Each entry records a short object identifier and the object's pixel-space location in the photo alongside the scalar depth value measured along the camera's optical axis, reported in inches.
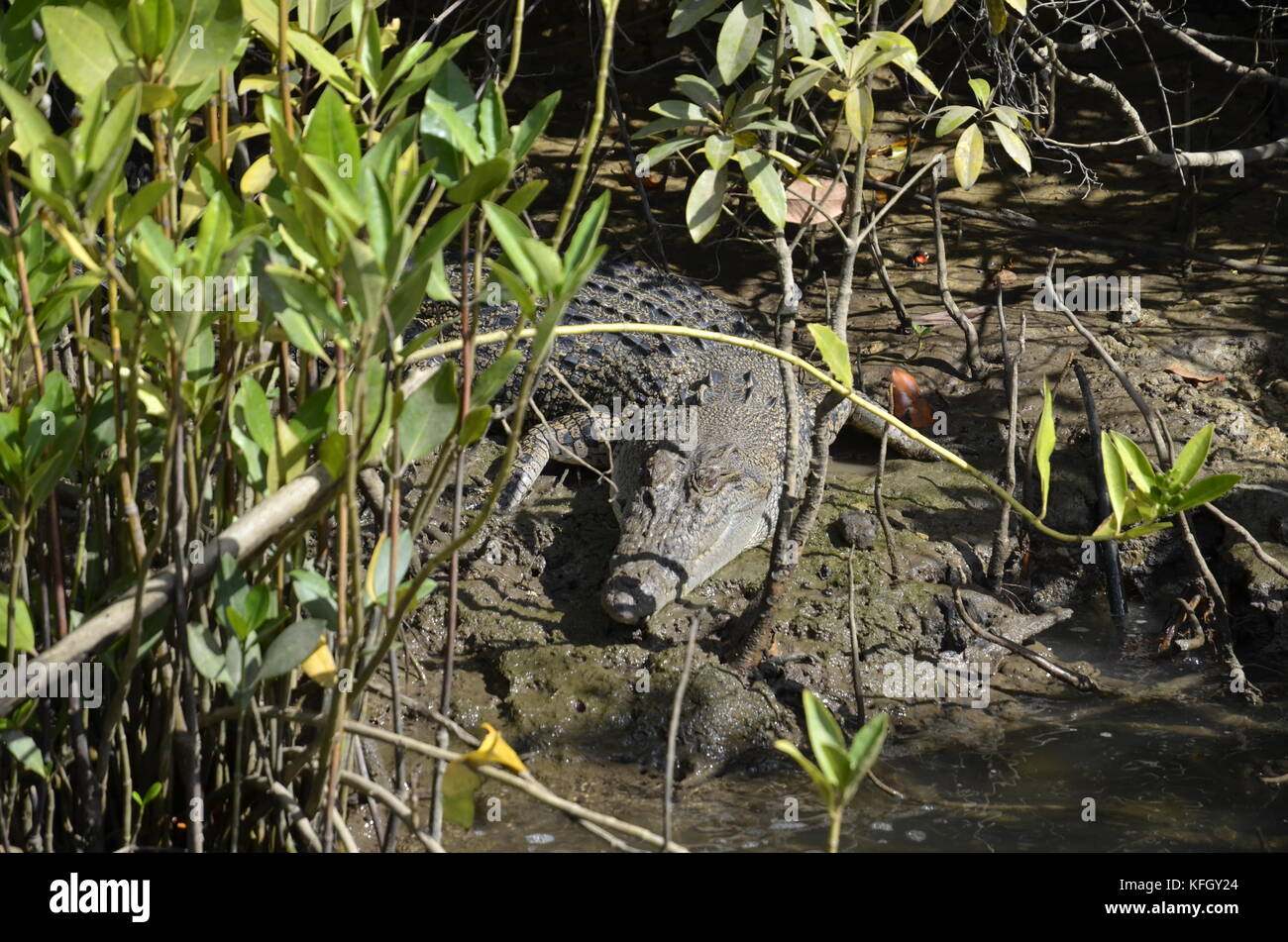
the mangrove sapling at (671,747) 58.2
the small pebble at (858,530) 175.0
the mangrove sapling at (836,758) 56.4
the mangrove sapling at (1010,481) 159.2
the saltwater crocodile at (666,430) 170.1
